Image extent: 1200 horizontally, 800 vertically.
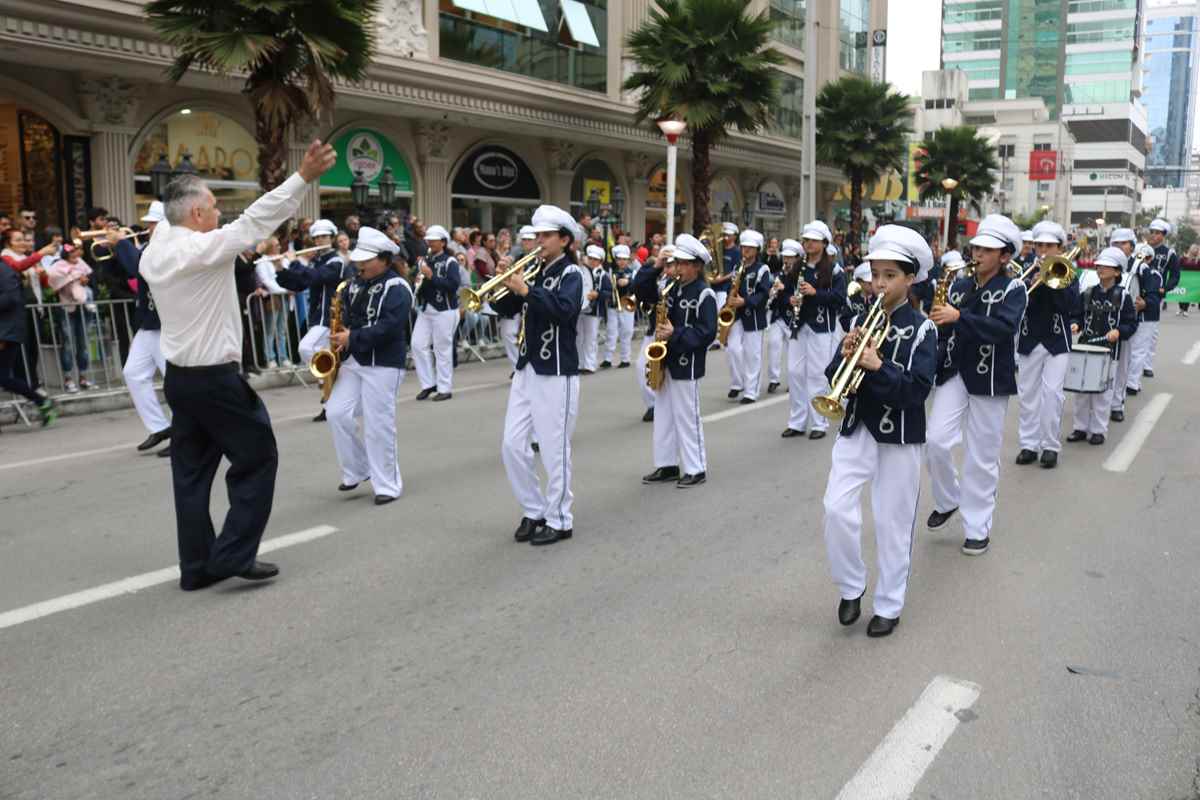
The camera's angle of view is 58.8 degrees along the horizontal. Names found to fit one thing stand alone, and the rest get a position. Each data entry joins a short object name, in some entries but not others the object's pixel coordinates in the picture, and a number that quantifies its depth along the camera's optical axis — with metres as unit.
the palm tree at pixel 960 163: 43.94
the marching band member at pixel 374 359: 7.61
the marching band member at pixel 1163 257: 14.05
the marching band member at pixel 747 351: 12.90
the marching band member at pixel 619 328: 16.86
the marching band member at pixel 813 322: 11.16
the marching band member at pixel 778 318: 12.21
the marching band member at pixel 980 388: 6.84
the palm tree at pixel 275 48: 13.84
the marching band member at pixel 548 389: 6.71
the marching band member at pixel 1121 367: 11.87
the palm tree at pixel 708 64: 22.89
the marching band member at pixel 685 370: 8.34
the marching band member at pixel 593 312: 15.88
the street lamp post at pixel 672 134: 16.16
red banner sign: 86.31
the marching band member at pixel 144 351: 9.45
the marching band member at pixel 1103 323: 10.59
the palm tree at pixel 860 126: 33.00
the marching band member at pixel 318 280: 9.16
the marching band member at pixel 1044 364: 9.11
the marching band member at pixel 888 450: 5.07
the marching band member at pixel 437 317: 13.26
